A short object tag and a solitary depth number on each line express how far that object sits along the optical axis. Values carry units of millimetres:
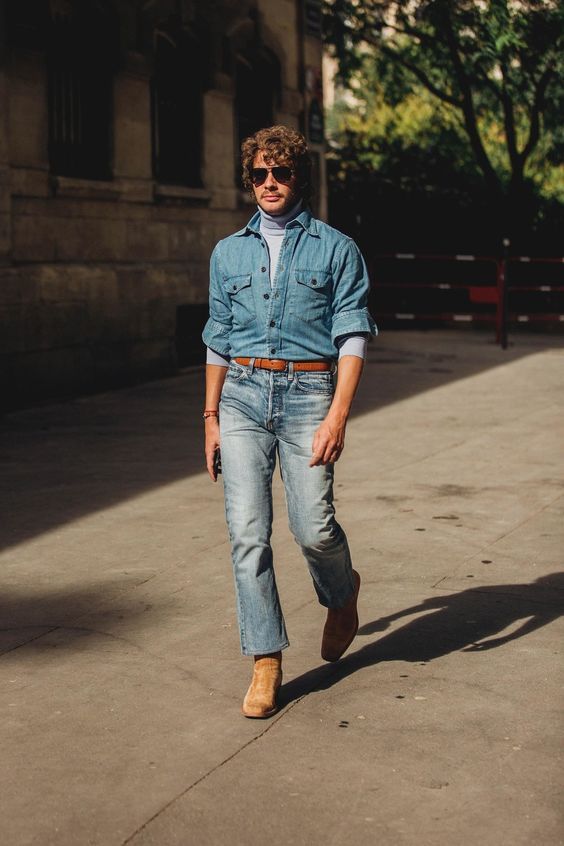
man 4652
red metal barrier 19656
